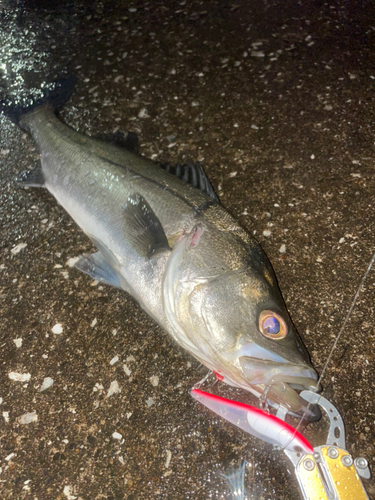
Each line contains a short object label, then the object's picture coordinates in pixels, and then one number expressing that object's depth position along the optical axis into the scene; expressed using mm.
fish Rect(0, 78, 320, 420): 329
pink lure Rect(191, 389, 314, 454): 332
